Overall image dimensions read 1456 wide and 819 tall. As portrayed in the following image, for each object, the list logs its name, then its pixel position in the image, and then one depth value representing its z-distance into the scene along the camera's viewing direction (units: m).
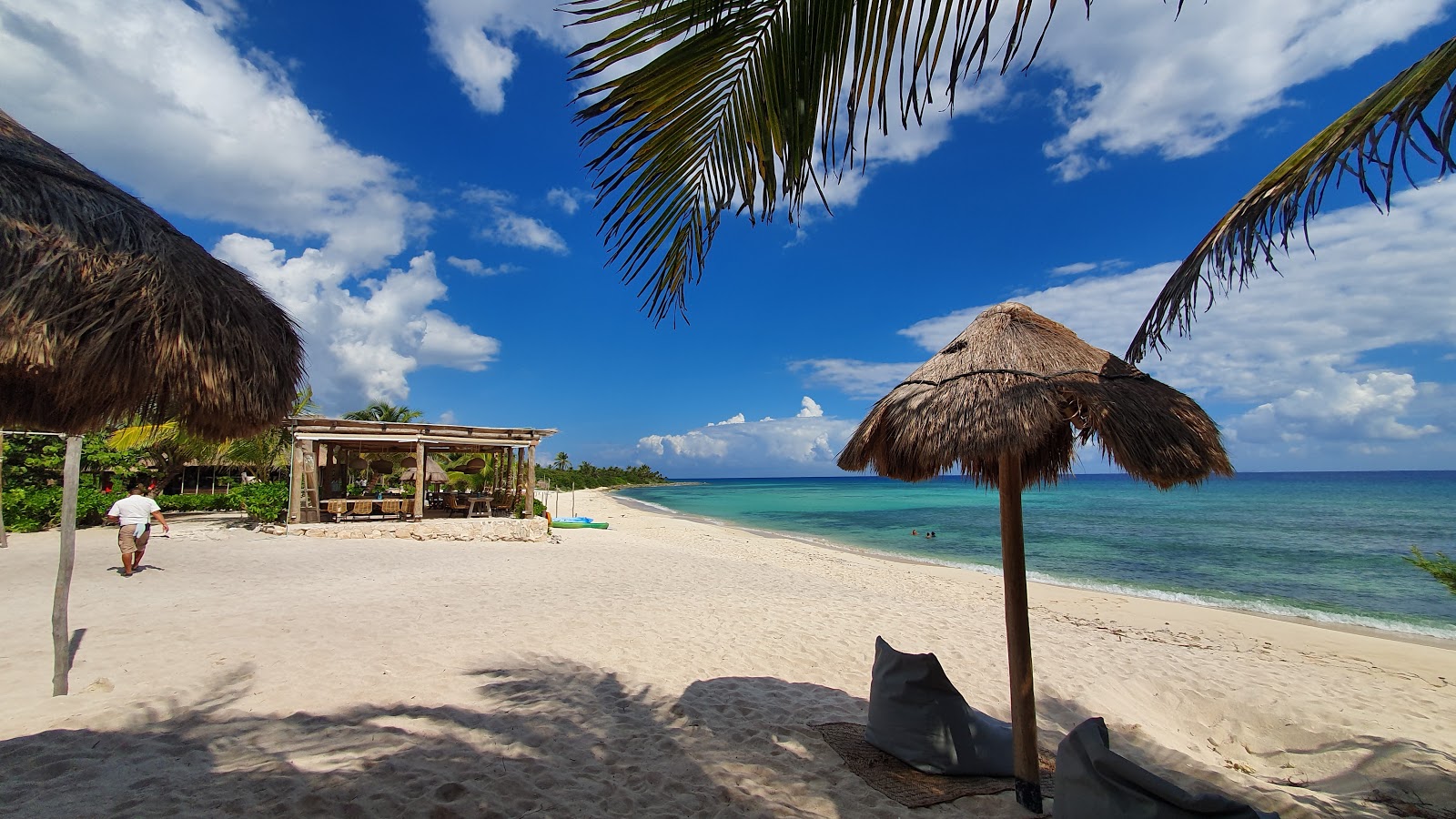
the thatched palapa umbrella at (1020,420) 2.97
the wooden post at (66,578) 4.45
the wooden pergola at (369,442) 14.06
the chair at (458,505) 16.34
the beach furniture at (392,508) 15.75
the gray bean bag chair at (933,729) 3.75
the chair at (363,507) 15.15
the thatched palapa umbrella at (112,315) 2.00
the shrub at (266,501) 15.25
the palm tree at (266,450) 18.98
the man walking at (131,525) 8.67
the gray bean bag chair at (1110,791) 2.36
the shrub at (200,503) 17.97
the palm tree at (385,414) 33.19
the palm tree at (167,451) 15.13
